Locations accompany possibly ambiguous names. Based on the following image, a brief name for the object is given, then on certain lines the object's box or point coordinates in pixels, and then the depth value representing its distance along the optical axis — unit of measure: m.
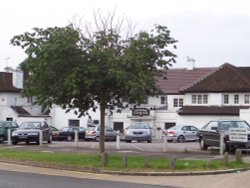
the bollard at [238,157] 20.53
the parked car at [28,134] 34.47
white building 54.12
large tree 20.08
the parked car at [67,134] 49.84
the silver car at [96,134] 47.31
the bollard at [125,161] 19.14
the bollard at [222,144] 25.17
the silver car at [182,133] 44.88
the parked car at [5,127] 37.62
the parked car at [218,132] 25.83
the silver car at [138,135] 42.88
